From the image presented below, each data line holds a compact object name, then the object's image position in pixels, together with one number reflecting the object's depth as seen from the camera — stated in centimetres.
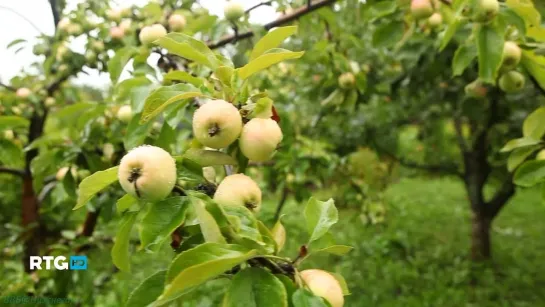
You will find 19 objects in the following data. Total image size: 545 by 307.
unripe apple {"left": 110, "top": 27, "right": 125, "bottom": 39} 136
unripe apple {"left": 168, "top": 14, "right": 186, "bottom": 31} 116
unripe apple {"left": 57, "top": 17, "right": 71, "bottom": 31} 158
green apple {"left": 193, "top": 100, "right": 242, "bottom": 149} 57
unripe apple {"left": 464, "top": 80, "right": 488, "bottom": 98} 142
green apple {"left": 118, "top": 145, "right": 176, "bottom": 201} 52
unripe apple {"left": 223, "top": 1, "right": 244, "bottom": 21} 109
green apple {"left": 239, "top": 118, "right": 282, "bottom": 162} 58
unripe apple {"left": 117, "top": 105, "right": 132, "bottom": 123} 118
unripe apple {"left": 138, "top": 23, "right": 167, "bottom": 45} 100
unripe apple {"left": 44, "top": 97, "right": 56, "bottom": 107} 181
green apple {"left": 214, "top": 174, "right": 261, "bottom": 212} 56
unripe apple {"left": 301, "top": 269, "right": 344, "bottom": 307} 52
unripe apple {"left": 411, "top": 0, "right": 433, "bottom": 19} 127
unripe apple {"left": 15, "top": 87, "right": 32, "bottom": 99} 167
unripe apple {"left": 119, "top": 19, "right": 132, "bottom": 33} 131
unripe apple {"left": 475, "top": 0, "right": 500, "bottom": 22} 98
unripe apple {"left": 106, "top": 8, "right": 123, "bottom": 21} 139
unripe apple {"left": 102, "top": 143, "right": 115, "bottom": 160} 126
